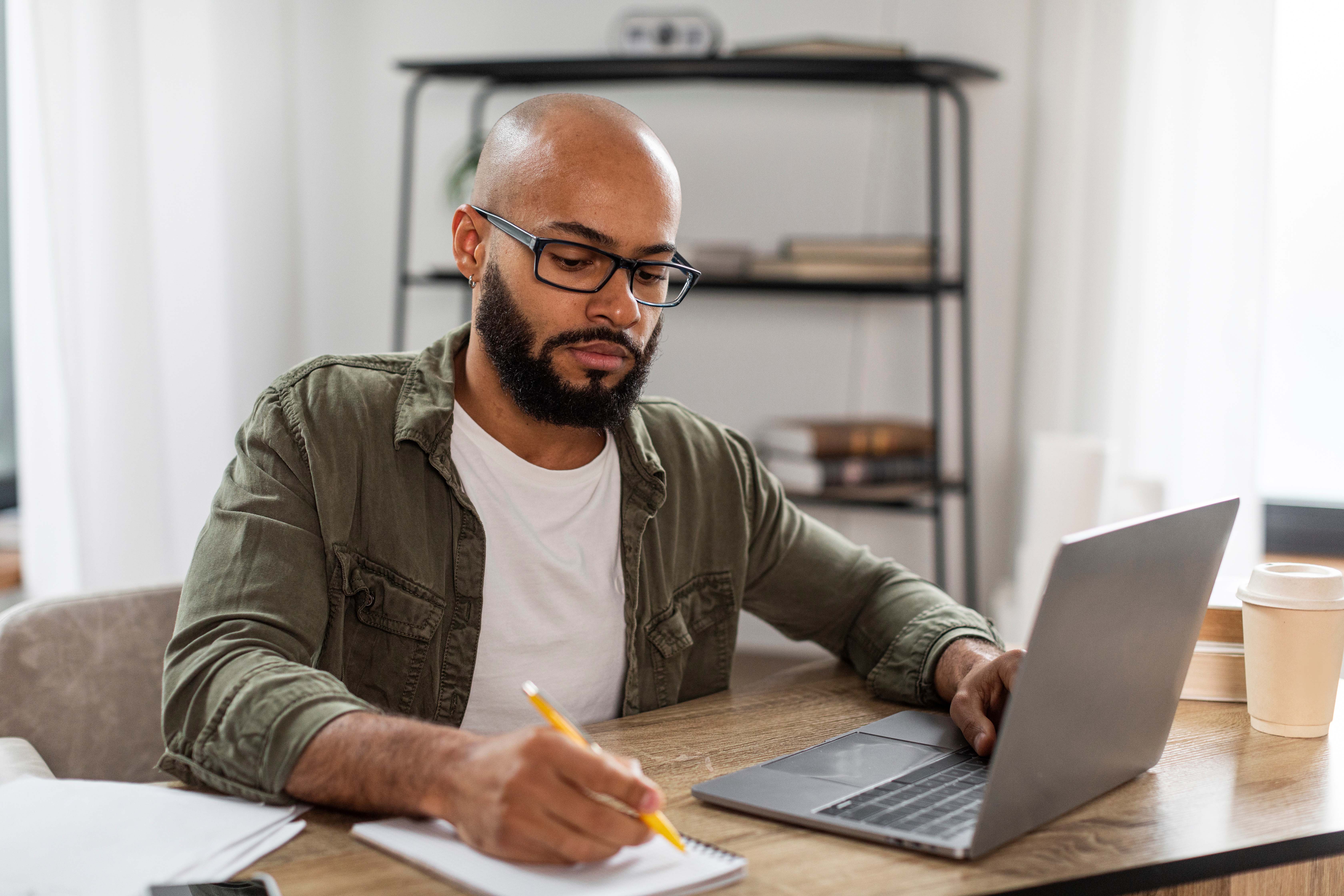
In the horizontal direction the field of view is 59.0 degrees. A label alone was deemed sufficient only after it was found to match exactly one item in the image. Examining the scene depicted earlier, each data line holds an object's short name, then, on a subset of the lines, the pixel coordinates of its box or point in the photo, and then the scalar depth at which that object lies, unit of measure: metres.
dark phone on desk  0.76
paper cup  1.10
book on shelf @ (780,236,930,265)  2.72
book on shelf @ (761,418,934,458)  2.75
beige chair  1.27
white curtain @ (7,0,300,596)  2.19
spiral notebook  0.77
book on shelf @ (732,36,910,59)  2.67
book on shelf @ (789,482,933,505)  2.72
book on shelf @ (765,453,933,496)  2.73
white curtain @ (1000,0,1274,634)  2.47
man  1.14
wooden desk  0.81
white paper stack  0.79
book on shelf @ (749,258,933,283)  2.73
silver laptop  0.82
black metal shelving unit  2.71
